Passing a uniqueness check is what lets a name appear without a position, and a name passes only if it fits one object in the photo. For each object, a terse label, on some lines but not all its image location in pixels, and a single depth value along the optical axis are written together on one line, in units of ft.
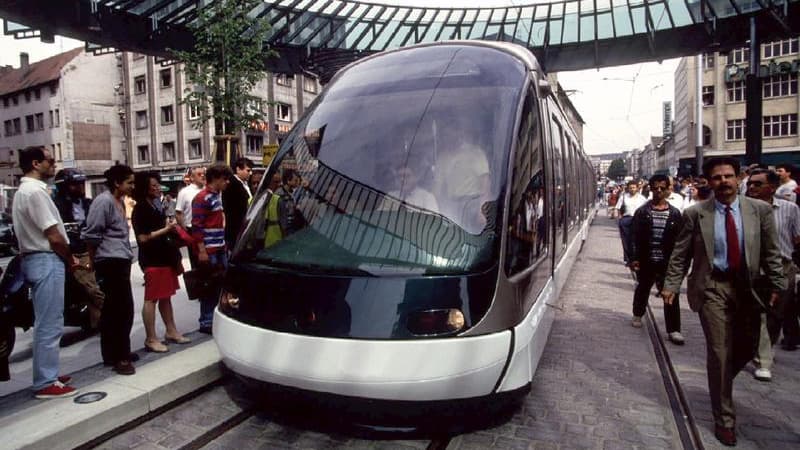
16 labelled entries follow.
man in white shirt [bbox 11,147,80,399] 12.94
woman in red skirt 16.29
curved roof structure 50.08
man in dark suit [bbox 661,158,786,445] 11.84
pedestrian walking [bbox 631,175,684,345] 21.04
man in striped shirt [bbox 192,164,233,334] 18.52
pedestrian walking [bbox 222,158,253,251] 20.22
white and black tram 10.30
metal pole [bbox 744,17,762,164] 55.83
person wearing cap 18.44
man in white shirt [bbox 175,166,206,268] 21.26
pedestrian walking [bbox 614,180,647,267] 34.80
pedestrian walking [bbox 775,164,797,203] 21.67
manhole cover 12.59
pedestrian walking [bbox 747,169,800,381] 15.71
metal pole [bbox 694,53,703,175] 73.91
